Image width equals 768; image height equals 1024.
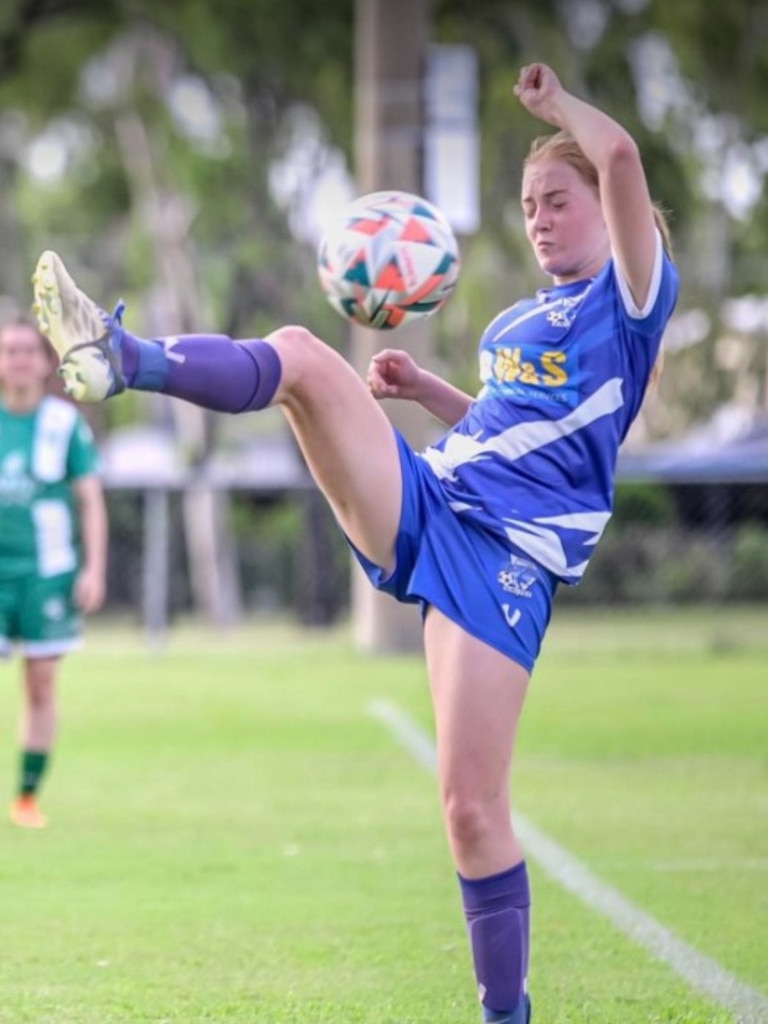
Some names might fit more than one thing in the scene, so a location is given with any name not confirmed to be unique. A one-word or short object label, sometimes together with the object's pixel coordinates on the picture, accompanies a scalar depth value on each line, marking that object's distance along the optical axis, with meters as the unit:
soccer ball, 11.20
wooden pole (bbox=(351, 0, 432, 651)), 41.69
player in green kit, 19.25
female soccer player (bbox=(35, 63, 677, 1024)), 9.78
